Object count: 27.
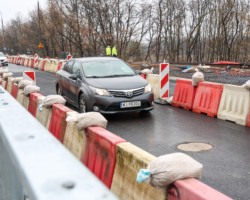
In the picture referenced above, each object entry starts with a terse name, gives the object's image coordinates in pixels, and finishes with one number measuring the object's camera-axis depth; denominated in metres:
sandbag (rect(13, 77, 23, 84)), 10.40
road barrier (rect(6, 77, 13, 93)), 12.50
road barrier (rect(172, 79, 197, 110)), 10.13
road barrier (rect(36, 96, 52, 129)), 6.30
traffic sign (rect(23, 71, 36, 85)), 12.01
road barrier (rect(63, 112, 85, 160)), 4.60
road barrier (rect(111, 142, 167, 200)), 3.11
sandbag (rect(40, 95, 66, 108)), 6.01
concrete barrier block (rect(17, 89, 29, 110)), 8.47
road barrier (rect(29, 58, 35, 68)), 36.22
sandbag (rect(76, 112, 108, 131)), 4.29
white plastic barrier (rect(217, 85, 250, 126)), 8.10
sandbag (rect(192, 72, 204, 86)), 9.88
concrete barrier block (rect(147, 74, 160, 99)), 12.46
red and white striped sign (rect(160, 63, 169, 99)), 11.34
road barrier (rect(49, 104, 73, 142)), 5.42
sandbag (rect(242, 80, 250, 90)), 8.02
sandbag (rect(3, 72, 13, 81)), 13.53
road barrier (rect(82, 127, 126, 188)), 3.76
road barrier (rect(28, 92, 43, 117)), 7.54
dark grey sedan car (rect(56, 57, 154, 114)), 8.62
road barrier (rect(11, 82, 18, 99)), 10.80
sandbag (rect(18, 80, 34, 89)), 8.98
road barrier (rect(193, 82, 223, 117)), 9.07
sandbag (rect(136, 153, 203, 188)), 2.55
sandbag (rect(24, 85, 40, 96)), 7.98
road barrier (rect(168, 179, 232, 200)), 2.23
